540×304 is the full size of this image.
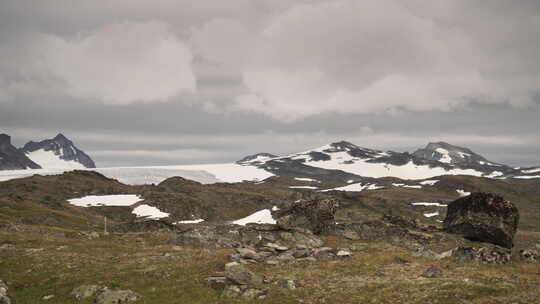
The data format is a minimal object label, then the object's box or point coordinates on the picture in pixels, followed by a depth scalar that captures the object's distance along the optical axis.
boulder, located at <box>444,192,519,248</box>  69.12
